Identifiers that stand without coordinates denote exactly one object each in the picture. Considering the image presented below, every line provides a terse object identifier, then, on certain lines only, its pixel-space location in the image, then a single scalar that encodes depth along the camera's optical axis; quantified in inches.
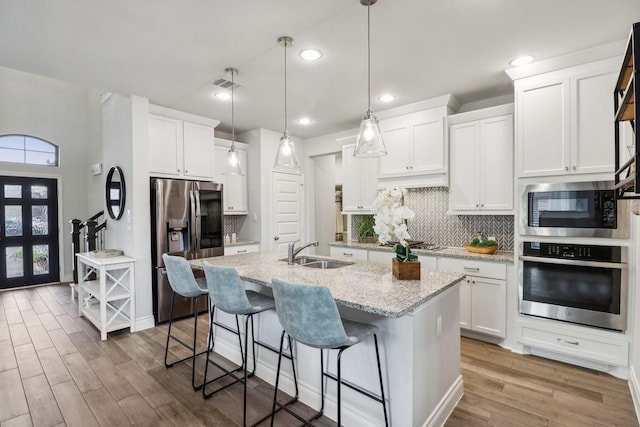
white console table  134.6
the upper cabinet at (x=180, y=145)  154.2
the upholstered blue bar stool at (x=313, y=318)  61.5
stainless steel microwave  99.7
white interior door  207.0
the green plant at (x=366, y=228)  181.5
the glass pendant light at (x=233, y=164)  121.6
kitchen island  68.2
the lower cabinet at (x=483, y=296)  122.0
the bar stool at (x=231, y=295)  81.7
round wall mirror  150.8
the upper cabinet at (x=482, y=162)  130.2
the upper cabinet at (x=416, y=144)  146.3
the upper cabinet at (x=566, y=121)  102.1
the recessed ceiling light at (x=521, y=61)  108.7
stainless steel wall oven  99.1
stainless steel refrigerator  149.7
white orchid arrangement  79.8
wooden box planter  83.0
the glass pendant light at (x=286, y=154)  106.7
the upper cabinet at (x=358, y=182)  174.9
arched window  223.9
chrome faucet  104.1
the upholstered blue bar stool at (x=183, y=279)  97.4
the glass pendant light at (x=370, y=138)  87.4
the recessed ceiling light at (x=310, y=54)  104.3
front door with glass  224.7
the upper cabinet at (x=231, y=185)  192.7
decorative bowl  132.9
